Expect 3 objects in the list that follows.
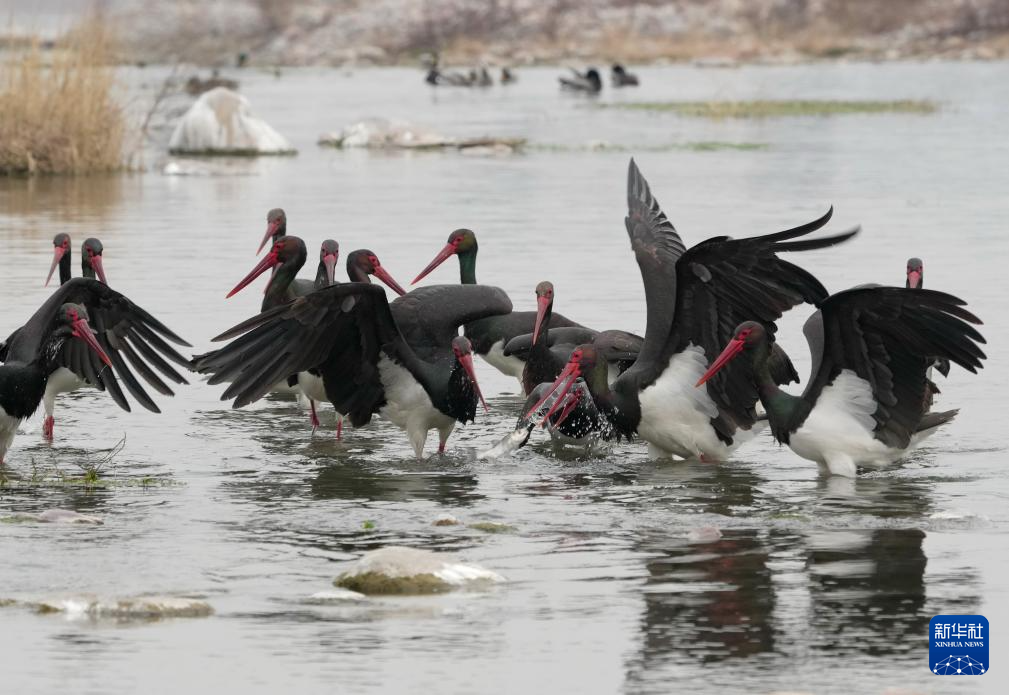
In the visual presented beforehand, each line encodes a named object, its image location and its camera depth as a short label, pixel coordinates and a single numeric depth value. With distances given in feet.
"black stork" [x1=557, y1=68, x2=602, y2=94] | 330.85
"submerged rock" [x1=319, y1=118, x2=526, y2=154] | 198.18
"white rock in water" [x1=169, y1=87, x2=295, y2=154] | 192.03
